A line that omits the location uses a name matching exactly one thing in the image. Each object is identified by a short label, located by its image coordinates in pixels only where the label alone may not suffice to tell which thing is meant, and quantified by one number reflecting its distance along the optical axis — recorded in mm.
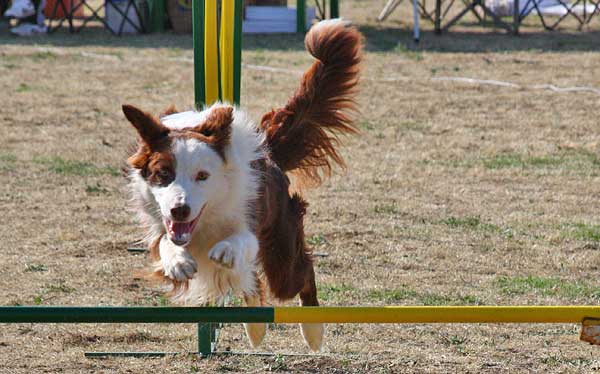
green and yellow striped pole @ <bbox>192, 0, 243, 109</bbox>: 10437
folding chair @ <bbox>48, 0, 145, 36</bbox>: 41741
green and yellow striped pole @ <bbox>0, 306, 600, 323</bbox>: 8187
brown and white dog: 8750
